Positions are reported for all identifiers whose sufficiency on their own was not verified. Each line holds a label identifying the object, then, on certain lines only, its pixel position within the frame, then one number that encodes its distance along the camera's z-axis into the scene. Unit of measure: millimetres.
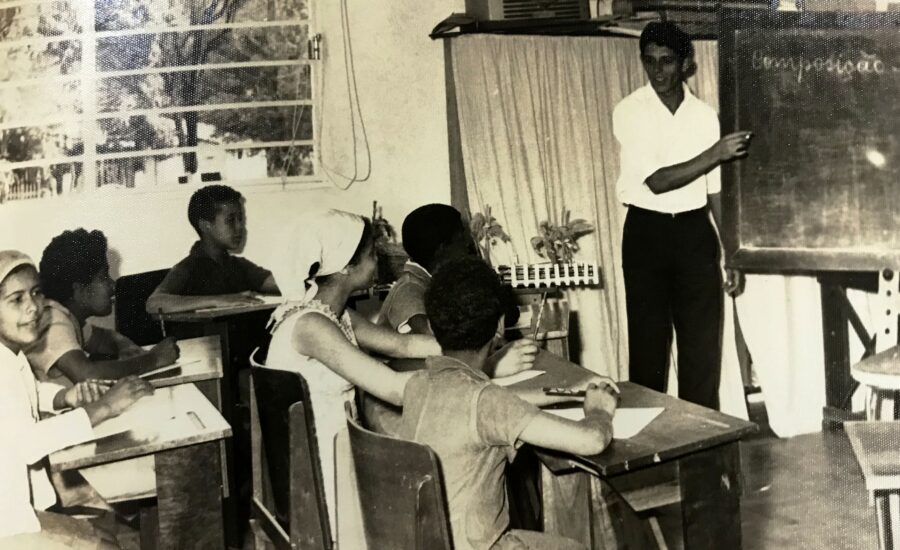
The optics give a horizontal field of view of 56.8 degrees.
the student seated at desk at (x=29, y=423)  2367
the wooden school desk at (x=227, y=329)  2678
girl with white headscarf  2256
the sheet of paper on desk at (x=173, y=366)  2551
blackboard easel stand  3033
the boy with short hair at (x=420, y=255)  2537
